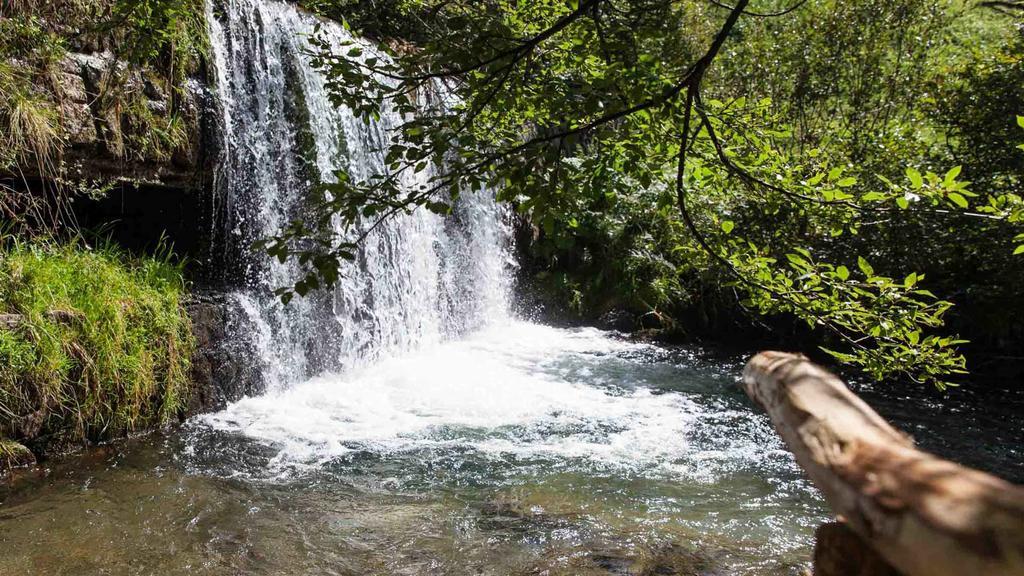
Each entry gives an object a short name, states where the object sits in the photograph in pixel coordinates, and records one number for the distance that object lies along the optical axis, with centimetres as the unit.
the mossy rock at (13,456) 460
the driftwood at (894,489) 96
